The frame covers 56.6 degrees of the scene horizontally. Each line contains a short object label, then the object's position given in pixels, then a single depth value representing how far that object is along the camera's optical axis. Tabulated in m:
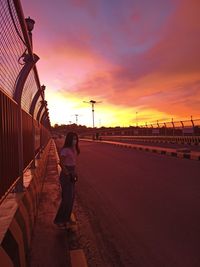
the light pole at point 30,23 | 3.10
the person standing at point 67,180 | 2.77
